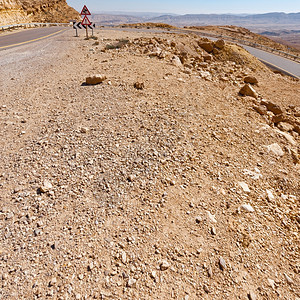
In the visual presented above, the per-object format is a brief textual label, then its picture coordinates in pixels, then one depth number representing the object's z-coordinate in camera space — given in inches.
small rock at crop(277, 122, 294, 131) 301.2
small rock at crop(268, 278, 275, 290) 128.8
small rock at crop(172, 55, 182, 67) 451.0
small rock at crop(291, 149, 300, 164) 238.8
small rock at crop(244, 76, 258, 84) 477.7
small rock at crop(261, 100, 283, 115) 340.8
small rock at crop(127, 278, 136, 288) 116.7
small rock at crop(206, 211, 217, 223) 153.8
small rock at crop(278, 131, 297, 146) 267.7
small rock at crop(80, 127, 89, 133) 216.4
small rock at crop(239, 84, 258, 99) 372.5
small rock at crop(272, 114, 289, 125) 315.3
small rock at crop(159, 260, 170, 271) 125.0
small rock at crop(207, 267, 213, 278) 125.7
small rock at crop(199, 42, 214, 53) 639.1
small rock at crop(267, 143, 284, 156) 236.9
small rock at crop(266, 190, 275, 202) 180.9
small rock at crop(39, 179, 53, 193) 158.4
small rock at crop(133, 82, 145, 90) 304.3
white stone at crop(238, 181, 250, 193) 181.7
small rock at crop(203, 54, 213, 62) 571.5
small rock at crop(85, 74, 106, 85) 308.0
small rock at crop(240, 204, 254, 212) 165.6
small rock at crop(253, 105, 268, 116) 320.2
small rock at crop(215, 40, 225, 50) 643.5
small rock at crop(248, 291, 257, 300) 120.6
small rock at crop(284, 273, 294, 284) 133.4
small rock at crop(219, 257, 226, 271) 129.4
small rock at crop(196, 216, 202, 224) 151.4
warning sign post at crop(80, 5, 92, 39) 579.0
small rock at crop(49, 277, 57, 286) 113.3
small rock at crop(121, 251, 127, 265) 126.2
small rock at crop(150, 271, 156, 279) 121.1
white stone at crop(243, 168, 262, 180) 198.4
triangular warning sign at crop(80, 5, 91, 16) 580.9
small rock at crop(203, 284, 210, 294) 119.4
